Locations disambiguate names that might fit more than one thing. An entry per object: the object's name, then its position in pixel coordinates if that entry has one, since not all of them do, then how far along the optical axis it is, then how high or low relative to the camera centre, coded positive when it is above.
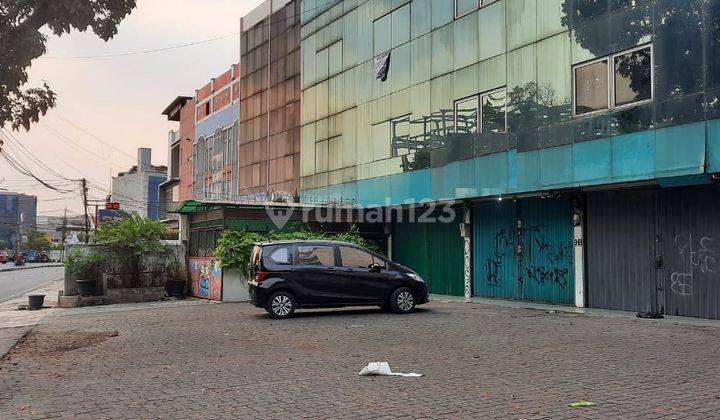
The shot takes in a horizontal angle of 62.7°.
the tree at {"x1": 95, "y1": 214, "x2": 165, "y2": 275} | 20.94 -0.11
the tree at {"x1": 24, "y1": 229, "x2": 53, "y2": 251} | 105.06 -1.05
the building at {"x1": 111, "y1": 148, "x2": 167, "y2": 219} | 70.50 +6.30
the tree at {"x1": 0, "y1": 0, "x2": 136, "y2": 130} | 6.44 +2.26
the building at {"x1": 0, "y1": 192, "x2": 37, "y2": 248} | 98.62 +4.61
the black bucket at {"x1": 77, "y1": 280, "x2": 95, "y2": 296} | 20.20 -1.76
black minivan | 13.57 -1.00
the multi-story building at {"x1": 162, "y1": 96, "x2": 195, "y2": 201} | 47.41 +7.99
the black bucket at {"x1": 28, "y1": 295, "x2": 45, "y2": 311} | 19.36 -2.16
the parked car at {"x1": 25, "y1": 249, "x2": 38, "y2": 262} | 86.11 -2.93
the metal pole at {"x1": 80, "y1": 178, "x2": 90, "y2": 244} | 50.52 +4.03
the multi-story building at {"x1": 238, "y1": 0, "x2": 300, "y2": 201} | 29.62 +7.32
